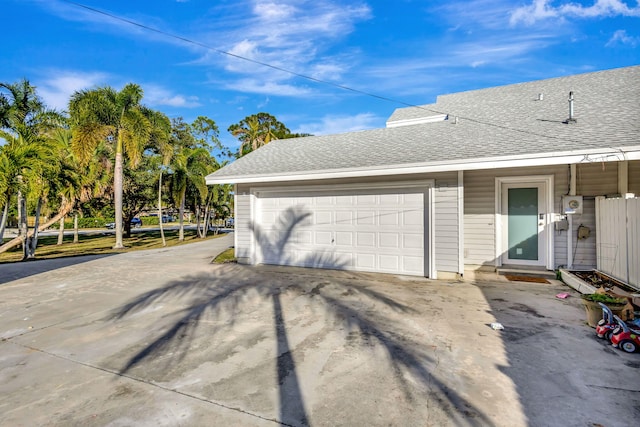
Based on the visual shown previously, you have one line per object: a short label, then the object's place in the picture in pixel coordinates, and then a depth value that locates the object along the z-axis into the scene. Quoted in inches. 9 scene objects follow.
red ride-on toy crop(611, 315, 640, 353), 138.0
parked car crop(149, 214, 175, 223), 2057.1
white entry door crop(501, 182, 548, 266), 286.2
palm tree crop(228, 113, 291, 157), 1102.4
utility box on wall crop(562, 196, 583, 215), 264.5
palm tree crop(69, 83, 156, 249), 571.2
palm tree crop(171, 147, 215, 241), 789.2
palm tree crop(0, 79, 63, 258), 358.6
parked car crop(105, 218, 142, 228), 1643.2
